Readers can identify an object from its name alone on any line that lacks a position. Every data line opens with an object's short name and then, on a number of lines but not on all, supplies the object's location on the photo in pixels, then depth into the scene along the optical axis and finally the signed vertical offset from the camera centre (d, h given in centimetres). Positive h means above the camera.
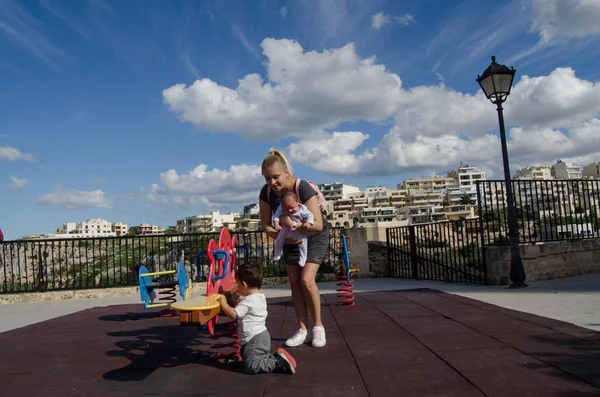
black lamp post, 777 +218
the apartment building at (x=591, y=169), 11279 +1135
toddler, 321 -75
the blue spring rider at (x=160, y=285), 569 -70
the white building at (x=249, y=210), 17645 +879
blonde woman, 380 -12
